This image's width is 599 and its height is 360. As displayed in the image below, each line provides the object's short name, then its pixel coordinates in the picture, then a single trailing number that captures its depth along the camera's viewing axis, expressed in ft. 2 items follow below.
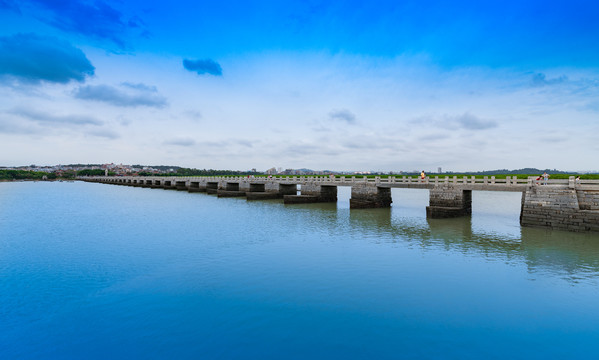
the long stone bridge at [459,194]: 76.38
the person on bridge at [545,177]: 81.61
